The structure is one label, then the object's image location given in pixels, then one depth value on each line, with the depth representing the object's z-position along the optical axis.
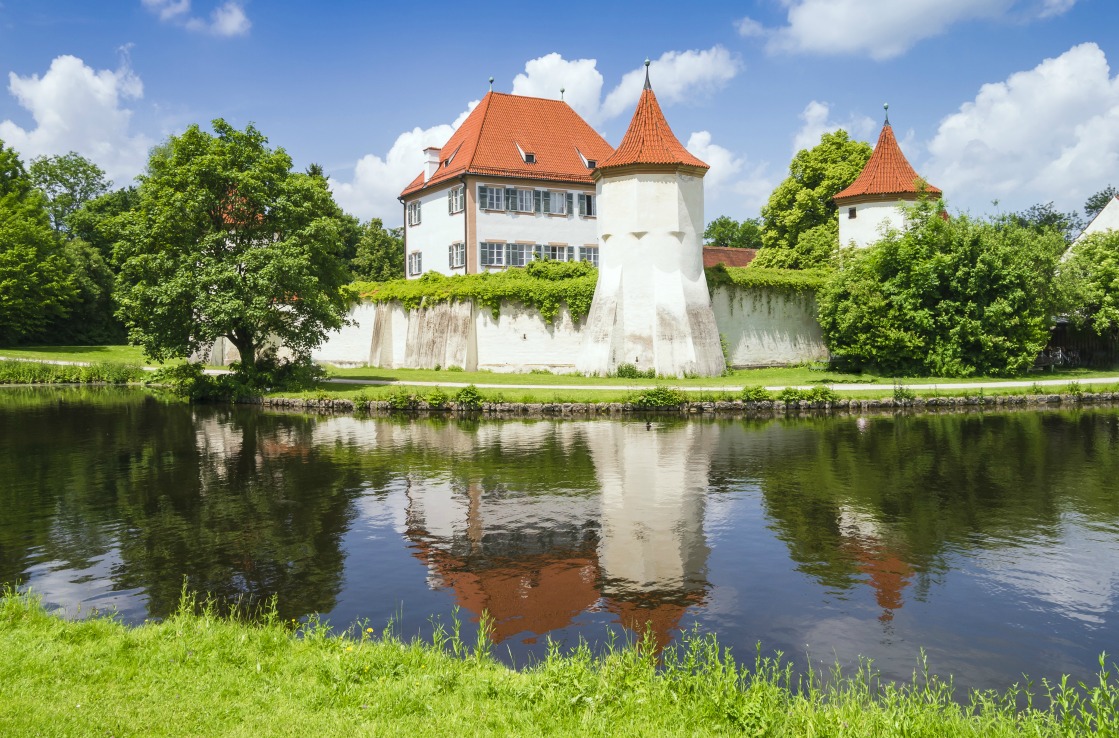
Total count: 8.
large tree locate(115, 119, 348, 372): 30.59
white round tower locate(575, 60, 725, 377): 35.34
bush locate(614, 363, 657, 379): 35.25
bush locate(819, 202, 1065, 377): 34.88
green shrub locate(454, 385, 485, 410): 28.52
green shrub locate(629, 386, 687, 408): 27.56
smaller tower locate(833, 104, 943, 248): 41.91
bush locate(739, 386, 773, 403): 28.00
